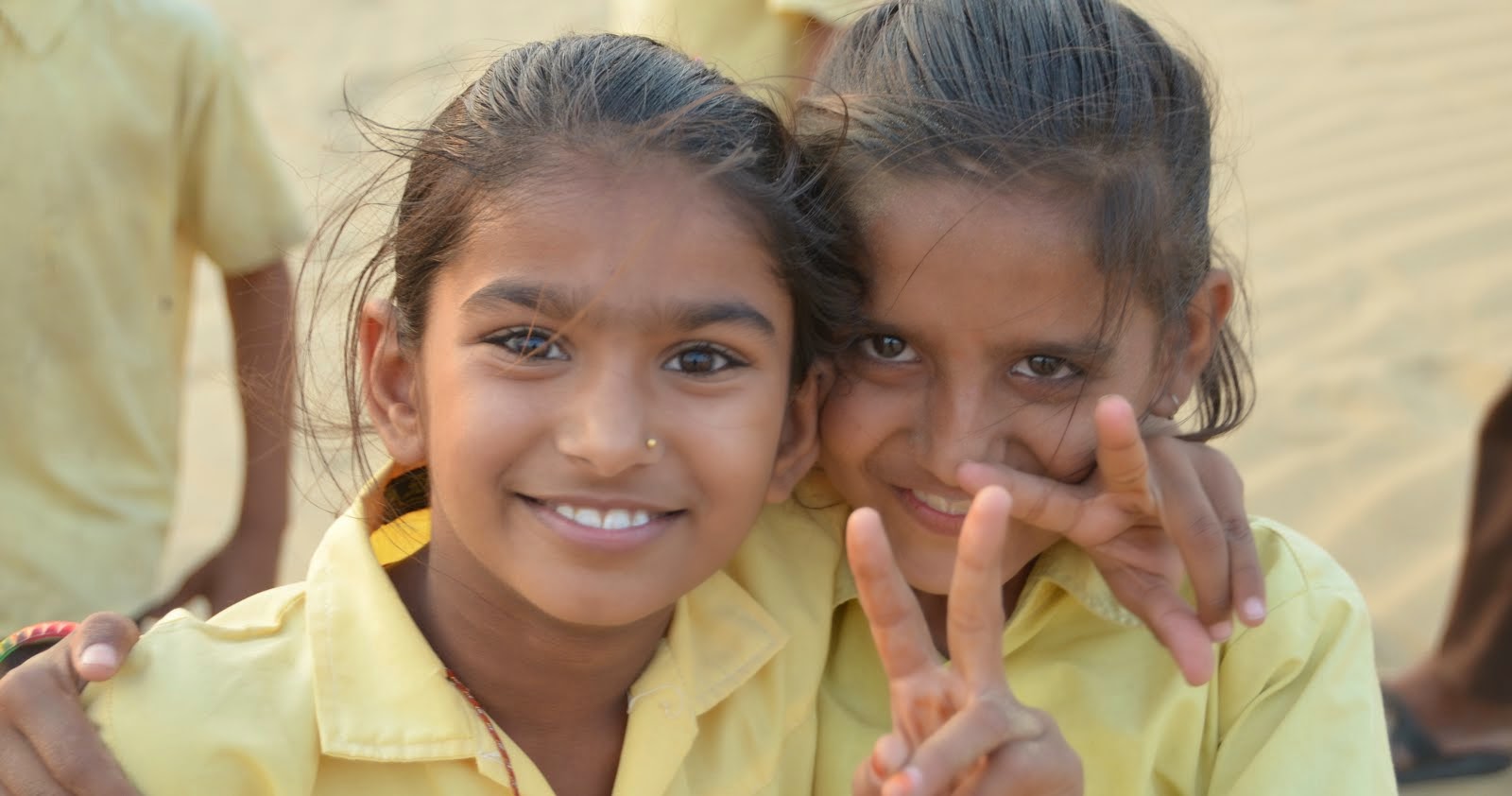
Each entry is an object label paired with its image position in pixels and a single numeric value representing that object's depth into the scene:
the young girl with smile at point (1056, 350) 1.70
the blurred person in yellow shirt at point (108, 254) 2.35
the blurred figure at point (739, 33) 2.53
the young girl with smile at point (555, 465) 1.54
